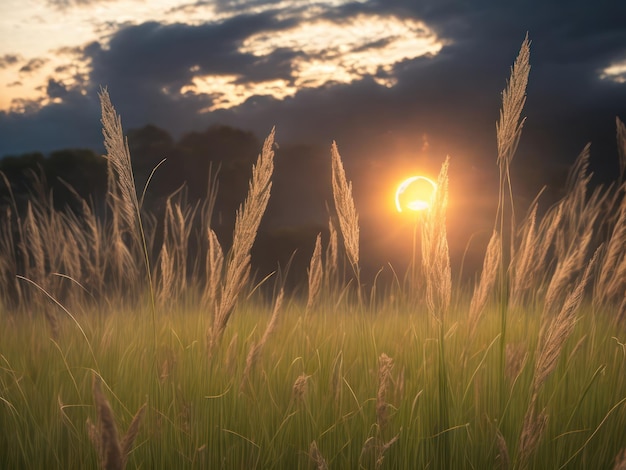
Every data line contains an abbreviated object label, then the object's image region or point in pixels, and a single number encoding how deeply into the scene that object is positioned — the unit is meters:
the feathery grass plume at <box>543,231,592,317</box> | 2.15
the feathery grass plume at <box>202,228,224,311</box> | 2.19
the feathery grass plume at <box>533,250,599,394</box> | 1.76
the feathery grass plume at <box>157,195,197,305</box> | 3.88
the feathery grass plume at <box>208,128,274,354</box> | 1.99
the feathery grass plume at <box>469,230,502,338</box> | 2.40
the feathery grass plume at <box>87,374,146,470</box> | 1.30
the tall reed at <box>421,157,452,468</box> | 1.96
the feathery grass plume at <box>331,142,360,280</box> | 2.37
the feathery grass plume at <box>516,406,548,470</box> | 1.80
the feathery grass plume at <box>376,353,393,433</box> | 1.85
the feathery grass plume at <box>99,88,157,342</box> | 1.96
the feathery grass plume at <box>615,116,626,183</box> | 3.87
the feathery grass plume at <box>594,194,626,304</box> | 2.72
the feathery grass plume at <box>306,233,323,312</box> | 2.52
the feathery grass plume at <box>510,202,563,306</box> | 2.53
